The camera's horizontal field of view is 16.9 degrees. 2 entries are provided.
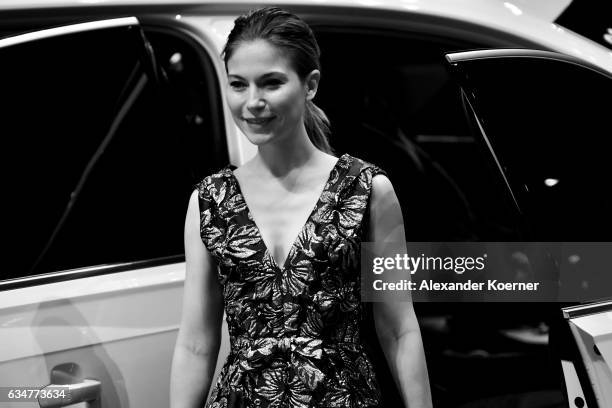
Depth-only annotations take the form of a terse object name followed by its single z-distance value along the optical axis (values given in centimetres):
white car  376
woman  343
